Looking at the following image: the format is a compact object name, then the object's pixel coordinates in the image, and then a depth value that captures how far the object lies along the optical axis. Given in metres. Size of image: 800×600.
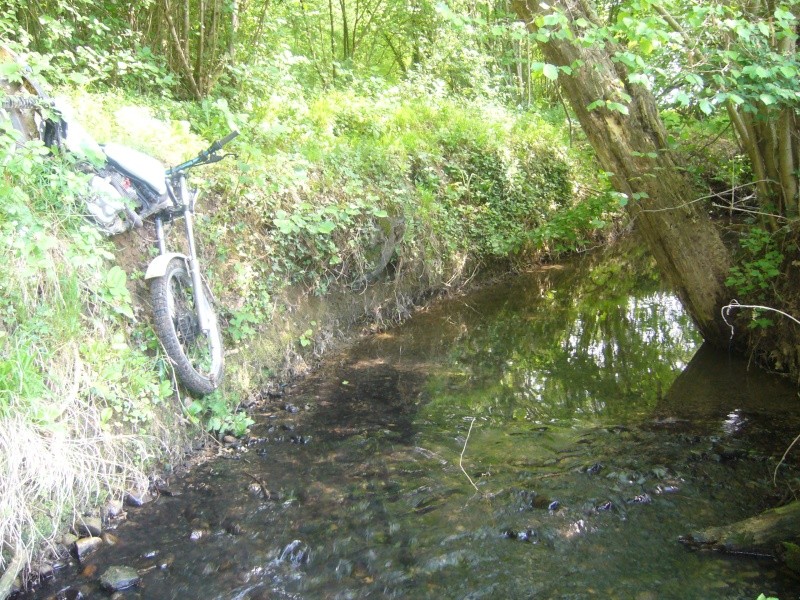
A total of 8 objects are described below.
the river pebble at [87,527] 3.32
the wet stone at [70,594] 2.92
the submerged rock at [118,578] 2.99
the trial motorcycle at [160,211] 3.91
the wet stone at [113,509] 3.51
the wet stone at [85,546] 3.20
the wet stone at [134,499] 3.63
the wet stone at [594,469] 3.94
